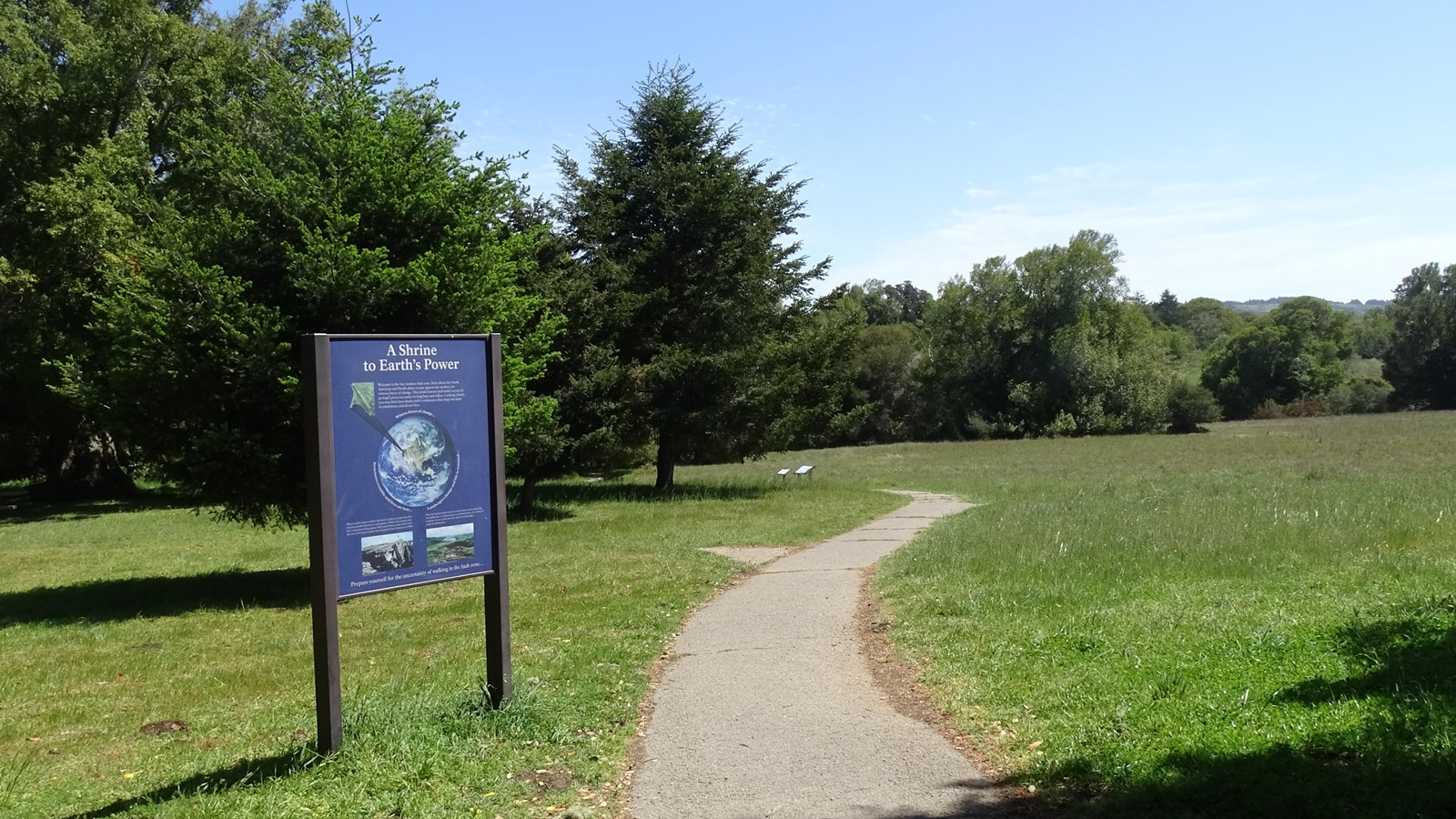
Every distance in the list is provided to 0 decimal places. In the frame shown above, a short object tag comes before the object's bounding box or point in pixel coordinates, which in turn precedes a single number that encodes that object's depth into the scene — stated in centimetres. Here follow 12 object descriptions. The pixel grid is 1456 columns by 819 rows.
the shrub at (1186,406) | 7931
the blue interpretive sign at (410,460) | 638
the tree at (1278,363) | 9969
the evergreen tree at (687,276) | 2966
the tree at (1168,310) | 18382
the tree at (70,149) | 2933
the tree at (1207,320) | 16750
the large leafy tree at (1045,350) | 7606
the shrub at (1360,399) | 8844
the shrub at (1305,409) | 8875
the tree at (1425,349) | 8800
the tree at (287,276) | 1357
